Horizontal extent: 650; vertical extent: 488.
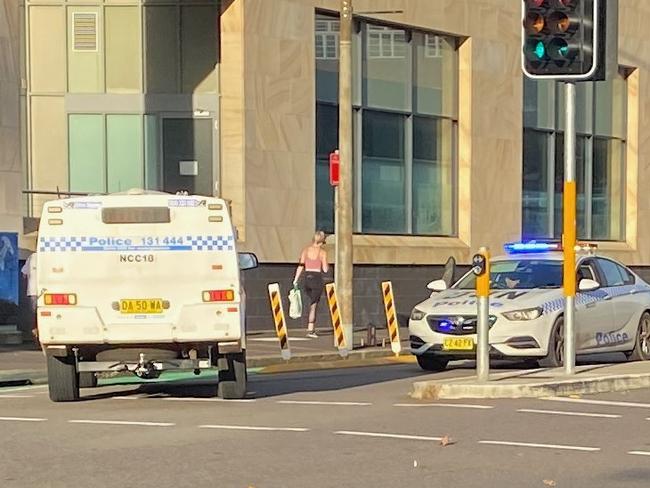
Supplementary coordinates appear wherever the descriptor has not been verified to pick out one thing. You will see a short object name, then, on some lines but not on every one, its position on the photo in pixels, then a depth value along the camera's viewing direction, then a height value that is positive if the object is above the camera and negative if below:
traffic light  14.30 +1.73
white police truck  14.02 -0.68
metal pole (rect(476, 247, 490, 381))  14.16 -1.09
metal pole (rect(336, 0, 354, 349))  22.00 +0.61
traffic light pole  14.85 -0.25
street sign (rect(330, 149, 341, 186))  22.22 +0.69
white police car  17.23 -1.26
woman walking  25.17 -1.01
